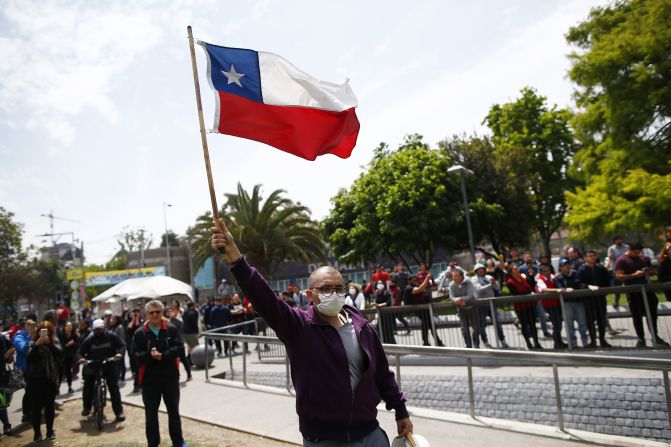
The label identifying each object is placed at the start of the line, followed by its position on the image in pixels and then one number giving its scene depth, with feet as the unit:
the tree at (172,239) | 291.38
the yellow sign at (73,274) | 204.47
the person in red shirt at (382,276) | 50.60
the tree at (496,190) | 103.89
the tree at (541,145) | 121.39
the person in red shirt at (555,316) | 31.60
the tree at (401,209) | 92.27
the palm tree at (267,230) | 93.35
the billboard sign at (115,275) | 198.90
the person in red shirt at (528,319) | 33.01
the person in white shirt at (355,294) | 44.50
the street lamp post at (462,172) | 67.92
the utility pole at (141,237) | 255.33
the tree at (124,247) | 266.98
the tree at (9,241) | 138.00
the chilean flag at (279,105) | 15.26
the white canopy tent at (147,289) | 63.00
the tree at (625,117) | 65.77
